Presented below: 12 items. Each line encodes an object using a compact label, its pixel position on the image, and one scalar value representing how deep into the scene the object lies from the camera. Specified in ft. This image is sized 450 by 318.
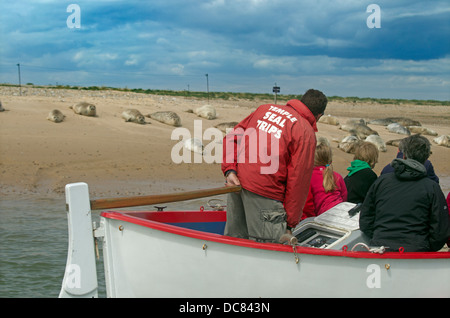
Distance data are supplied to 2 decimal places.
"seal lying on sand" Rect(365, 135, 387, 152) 55.06
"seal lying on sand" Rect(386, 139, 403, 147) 58.32
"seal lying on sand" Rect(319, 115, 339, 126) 68.08
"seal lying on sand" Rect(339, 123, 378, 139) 61.98
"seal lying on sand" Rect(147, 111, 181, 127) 55.06
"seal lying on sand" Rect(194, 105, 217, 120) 62.13
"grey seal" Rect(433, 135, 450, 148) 61.36
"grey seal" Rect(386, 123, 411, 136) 69.62
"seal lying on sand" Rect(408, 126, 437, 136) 71.56
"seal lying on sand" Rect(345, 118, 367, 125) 69.47
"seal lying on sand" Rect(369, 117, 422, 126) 84.48
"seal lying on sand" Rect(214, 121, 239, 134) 54.95
